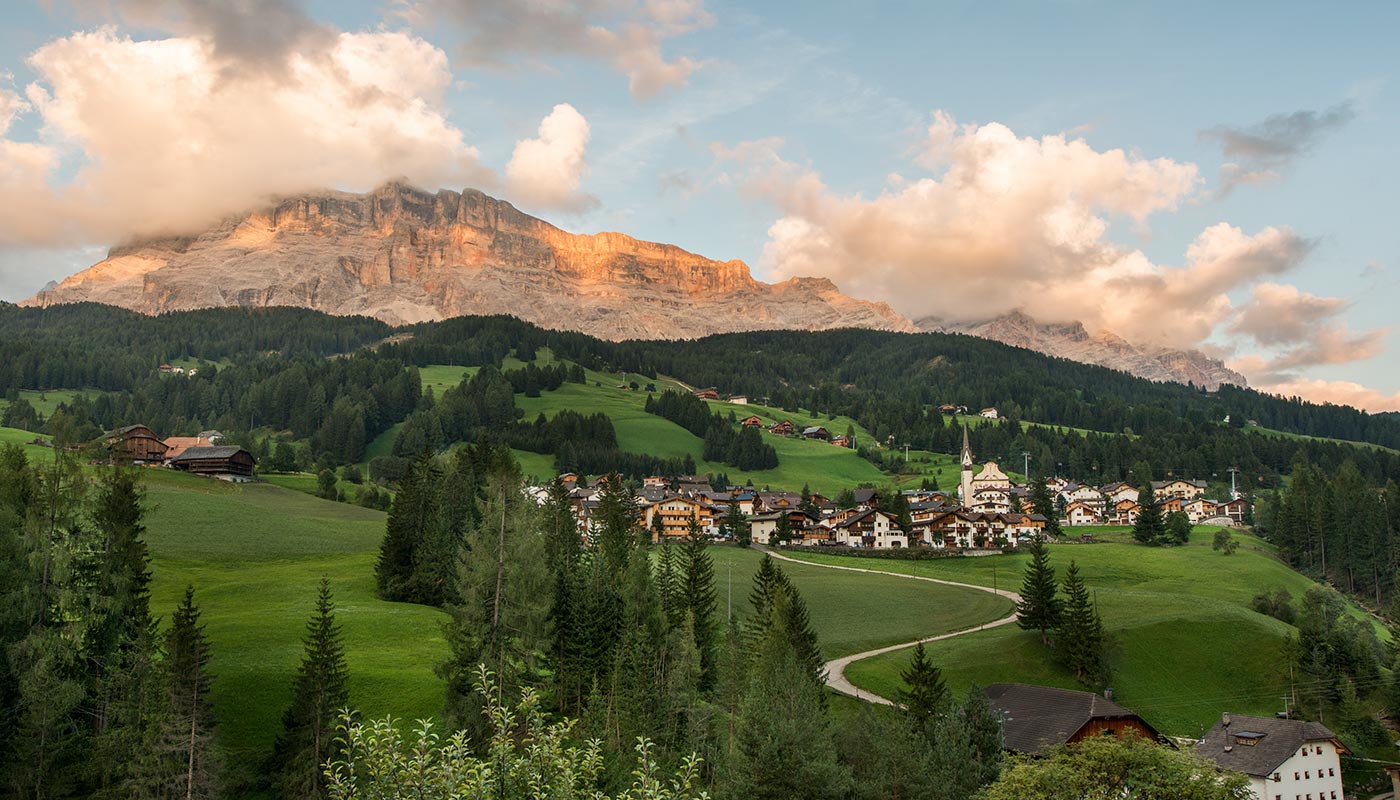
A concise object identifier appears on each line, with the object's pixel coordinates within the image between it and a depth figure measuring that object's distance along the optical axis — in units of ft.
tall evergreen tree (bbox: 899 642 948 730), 199.72
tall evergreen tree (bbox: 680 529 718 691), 241.14
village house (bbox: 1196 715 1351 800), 215.72
